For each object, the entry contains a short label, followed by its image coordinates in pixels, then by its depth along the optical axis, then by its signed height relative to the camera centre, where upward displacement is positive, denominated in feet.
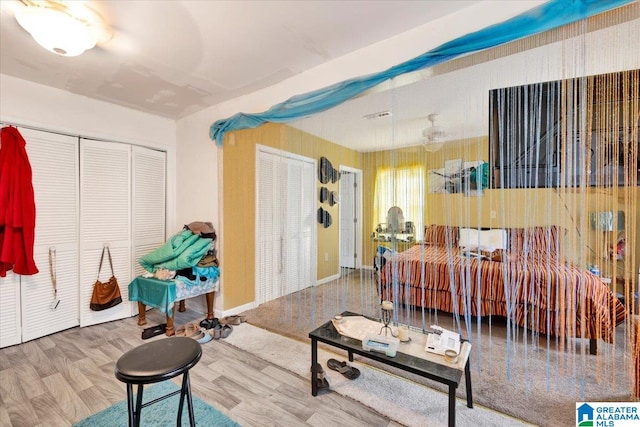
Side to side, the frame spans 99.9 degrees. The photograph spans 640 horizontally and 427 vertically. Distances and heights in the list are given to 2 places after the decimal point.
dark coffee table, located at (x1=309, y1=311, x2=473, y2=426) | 4.42 -2.74
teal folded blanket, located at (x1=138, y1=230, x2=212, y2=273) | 8.82 -1.37
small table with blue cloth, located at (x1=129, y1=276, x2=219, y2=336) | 8.43 -2.64
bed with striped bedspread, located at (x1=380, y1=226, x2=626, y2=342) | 4.83 -1.67
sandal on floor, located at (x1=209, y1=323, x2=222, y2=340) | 8.46 -3.81
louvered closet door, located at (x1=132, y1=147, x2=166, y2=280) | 10.48 +0.46
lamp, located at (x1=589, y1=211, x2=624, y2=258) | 4.18 -0.16
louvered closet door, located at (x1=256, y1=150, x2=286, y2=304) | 10.96 -0.94
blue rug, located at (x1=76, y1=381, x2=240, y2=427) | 5.11 -4.01
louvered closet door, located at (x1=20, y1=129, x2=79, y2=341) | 8.29 -0.70
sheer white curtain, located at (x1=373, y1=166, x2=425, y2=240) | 6.50 +0.50
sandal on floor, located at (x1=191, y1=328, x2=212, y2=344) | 8.22 -3.84
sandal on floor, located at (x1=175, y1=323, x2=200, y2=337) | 8.52 -3.81
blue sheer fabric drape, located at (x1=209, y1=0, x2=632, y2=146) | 4.24 +3.11
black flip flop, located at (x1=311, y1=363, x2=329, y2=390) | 6.00 -3.80
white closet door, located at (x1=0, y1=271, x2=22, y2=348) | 7.79 -2.86
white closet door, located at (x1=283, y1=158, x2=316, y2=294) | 9.69 -0.45
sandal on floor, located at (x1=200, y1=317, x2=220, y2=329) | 8.99 -3.77
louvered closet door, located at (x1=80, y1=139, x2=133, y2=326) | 9.29 -0.15
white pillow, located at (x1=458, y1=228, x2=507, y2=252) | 5.98 -0.63
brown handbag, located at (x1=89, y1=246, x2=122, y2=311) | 9.29 -2.84
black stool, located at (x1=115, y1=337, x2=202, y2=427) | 3.67 -2.18
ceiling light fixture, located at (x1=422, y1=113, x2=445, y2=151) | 6.18 +1.77
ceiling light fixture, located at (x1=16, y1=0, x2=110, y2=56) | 4.88 +3.55
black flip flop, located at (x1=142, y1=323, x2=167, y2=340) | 8.52 -3.85
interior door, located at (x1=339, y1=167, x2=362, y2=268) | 8.20 -0.18
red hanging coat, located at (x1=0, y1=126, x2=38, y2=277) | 7.54 +0.18
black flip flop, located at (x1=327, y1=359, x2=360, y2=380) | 6.43 -3.87
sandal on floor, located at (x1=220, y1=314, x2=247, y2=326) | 9.45 -3.84
